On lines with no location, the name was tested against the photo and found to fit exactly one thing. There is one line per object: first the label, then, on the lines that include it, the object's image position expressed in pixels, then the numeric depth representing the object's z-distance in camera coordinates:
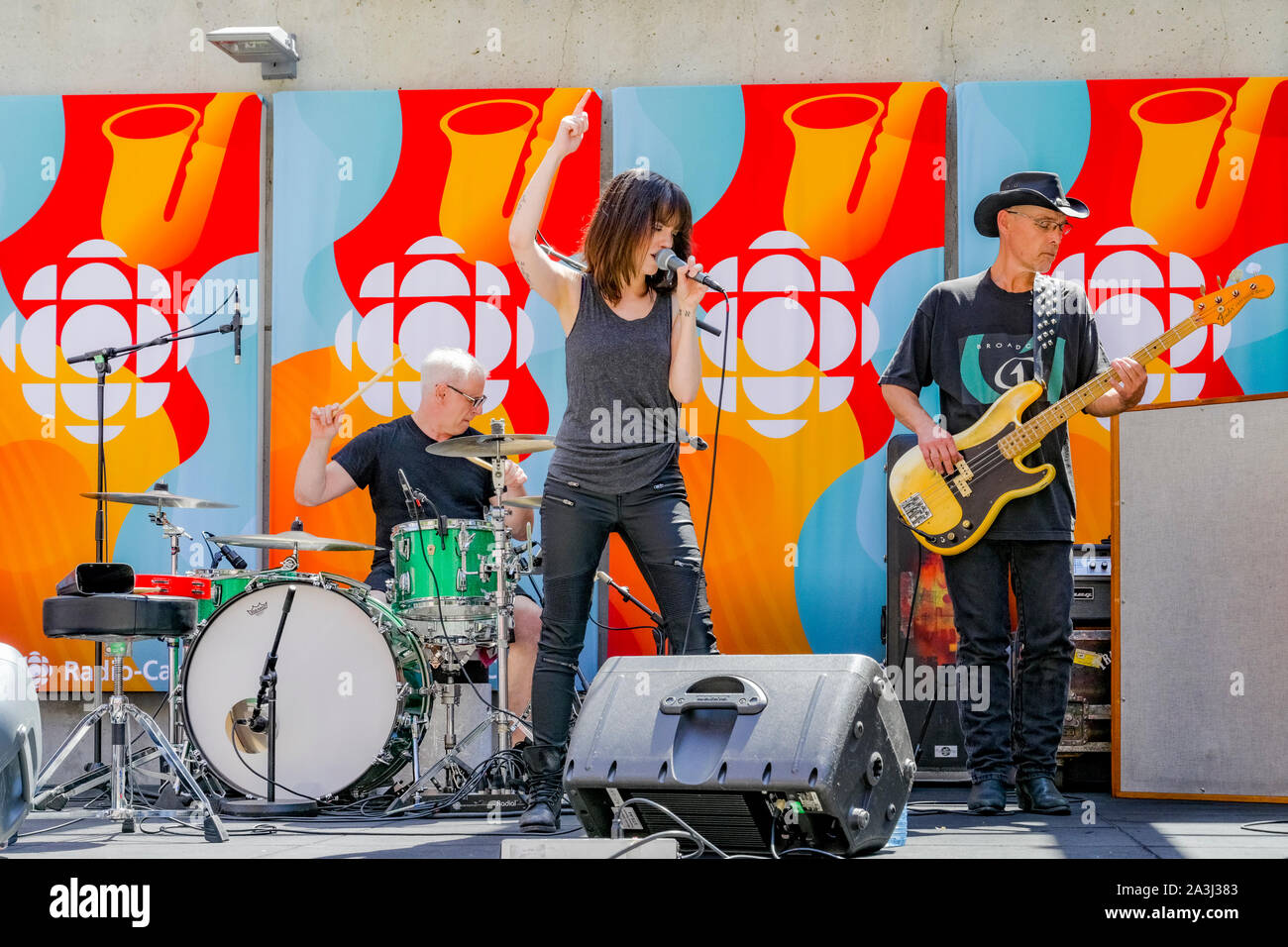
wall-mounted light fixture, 5.84
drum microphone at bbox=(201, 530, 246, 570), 5.28
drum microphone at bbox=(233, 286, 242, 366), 5.64
